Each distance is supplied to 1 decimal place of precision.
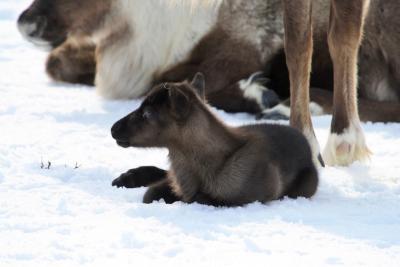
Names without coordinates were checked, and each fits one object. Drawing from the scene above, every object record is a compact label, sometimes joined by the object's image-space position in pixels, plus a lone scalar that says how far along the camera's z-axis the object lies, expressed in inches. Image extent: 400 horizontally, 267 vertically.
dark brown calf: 352.1
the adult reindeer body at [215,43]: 583.5
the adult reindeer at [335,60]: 461.4
